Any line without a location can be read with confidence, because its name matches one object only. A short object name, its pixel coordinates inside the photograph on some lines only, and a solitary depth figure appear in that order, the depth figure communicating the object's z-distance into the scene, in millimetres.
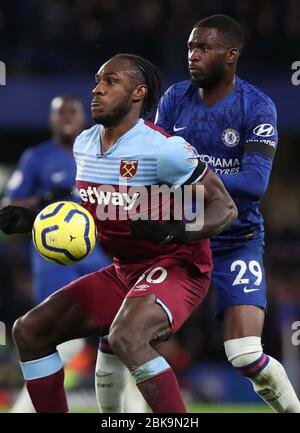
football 9281
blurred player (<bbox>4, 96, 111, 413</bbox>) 15422
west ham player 9133
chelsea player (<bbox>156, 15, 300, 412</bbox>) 10359
